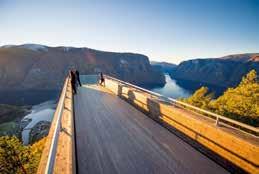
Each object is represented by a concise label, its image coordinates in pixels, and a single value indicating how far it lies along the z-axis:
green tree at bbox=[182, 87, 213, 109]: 29.57
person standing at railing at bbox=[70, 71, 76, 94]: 11.66
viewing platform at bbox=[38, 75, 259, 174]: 3.44
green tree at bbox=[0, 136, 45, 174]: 16.71
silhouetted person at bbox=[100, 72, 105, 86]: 16.97
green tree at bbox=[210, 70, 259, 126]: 18.67
